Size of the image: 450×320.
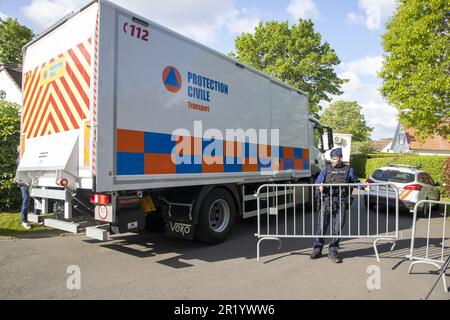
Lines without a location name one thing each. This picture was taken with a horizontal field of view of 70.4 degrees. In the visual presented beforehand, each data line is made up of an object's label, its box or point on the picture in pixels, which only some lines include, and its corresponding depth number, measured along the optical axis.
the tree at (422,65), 12.05
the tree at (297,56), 25.44
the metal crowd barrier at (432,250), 4.38
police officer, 5.16
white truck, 4.18
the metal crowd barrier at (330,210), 5.22
